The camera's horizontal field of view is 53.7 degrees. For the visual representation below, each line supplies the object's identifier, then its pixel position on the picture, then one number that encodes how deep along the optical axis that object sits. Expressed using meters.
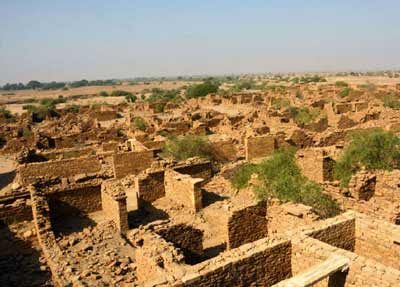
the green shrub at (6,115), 51.69
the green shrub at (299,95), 54.91
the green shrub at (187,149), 20.17
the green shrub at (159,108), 50.28
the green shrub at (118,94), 105.44
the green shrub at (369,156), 15.38
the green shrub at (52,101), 75.96
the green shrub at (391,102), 36.66
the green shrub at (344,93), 51.92
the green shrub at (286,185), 11.34
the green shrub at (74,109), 54.43
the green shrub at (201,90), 76.19
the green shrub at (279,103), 42.80
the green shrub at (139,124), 33.28
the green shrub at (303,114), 31.86
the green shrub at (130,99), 79.62
